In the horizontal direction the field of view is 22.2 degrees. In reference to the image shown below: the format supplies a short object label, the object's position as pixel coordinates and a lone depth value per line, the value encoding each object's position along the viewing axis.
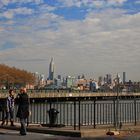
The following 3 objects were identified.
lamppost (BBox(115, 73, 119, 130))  14.96
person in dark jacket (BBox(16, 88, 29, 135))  14.15
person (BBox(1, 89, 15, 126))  17.26
